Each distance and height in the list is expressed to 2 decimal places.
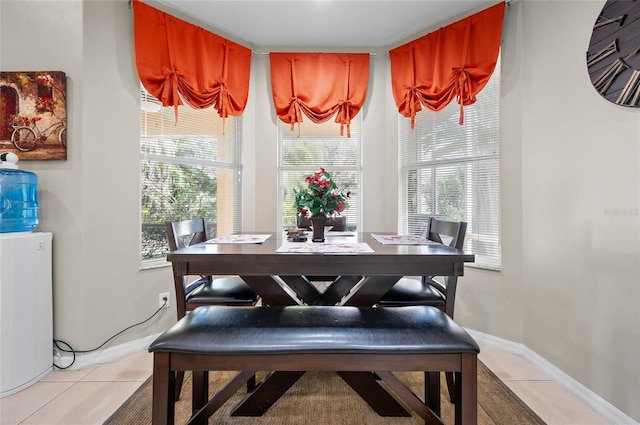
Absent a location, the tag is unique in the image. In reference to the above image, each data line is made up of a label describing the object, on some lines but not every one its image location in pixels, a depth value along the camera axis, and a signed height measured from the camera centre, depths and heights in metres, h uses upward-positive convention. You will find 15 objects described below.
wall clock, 1.45 +0.80
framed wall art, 1.97 +0.63
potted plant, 1.62 +0.06
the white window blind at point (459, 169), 2.41 +0.37
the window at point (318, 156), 3.16 +0.57
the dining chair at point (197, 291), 1.67 -0.46
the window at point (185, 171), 2.45 +0.35
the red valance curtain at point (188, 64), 2.31 +1.22
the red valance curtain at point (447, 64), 2.34 +1.23
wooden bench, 1.07 -0.48
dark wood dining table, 1.23 -0.23
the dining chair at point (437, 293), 1.69 -0.46
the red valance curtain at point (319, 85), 2.98 +1.23
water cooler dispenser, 1.73 -0.44
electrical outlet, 2.43 -0.70
